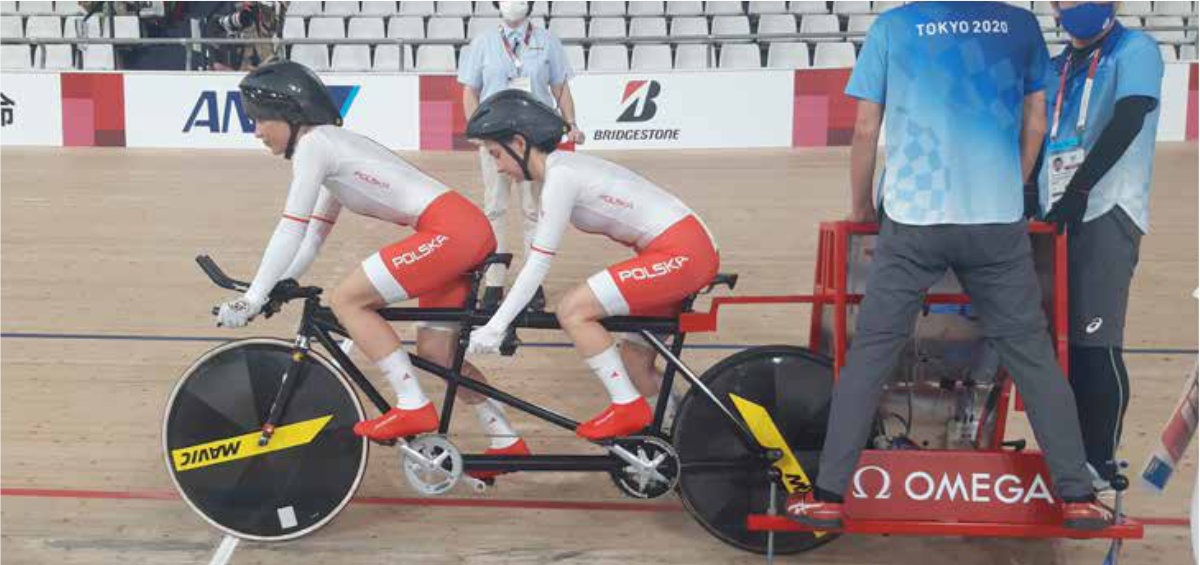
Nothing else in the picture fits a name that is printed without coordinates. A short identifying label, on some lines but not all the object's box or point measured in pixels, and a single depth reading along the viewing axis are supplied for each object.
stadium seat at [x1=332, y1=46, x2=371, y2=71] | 13.05
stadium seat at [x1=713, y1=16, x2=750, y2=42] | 13.10
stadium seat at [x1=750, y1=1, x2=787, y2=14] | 13.32
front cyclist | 3.50
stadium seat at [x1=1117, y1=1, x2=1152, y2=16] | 13.65
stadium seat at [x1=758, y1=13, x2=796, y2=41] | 13.22
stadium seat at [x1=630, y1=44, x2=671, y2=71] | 12.77
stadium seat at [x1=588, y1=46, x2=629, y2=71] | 12.61
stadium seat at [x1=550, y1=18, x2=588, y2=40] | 13.24
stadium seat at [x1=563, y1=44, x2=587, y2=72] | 12.66
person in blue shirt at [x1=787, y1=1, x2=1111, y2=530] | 3.04
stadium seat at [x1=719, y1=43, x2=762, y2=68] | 12.62
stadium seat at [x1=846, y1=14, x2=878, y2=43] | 13.05
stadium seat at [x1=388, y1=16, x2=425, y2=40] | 13.53
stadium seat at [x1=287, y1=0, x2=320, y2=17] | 13.88
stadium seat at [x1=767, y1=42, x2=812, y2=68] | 12.63
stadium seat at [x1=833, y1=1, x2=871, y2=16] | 13.21
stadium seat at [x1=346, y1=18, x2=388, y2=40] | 13.56
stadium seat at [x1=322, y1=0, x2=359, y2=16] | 13.76
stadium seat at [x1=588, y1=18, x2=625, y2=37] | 13.27
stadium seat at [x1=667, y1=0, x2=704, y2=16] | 13.32
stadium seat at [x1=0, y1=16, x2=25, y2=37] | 13.98
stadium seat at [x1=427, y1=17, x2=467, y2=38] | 13.30
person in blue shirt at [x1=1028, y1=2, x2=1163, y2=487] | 3.19
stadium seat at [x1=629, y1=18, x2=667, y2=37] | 13.20
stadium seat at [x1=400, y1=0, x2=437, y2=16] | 13.65
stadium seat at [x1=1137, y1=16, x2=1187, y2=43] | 13.22
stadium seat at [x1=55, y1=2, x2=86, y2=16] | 13.99
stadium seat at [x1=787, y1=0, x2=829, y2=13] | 13.26
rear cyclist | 3.41
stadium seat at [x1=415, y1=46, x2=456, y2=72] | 12.73
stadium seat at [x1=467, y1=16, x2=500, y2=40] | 13.10
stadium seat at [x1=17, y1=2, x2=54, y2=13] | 13.93
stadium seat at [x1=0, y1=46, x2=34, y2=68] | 12.95
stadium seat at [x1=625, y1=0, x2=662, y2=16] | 13.37
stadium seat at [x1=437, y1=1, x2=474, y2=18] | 13.55
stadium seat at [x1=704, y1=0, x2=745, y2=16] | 13.27
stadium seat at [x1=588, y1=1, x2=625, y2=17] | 13.41
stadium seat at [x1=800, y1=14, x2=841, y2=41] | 13.10
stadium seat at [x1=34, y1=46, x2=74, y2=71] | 12.86
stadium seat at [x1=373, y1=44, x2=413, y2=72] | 13.07
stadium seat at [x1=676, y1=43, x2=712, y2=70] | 12.77
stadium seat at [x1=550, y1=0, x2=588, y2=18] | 13.44
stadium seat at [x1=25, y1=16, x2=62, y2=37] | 13.85
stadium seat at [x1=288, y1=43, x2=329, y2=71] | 12.97
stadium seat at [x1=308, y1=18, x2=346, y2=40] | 13.59
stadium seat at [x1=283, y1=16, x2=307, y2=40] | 13.69
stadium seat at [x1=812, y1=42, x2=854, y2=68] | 12.58
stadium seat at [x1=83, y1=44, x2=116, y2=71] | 12.67
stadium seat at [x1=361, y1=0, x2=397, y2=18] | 13.74
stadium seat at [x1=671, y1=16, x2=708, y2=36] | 13.25
